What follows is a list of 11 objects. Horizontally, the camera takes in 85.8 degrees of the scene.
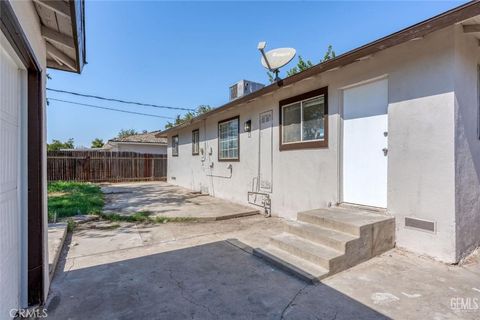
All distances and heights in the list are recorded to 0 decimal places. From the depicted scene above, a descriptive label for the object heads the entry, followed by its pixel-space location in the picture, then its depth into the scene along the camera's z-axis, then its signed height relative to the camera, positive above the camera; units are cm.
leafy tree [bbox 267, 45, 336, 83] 1570 +604
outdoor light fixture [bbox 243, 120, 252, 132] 695 +92
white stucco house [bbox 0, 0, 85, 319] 177 +12
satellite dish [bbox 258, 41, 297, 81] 532 +218
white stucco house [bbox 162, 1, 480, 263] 312 +39
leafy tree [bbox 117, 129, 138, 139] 4550 +504
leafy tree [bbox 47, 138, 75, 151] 3269 +219
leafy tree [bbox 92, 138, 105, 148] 4041 +276
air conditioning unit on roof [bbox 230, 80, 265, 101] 857 +247
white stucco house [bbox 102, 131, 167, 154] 2014 +123
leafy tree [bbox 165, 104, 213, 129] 3095 +565
